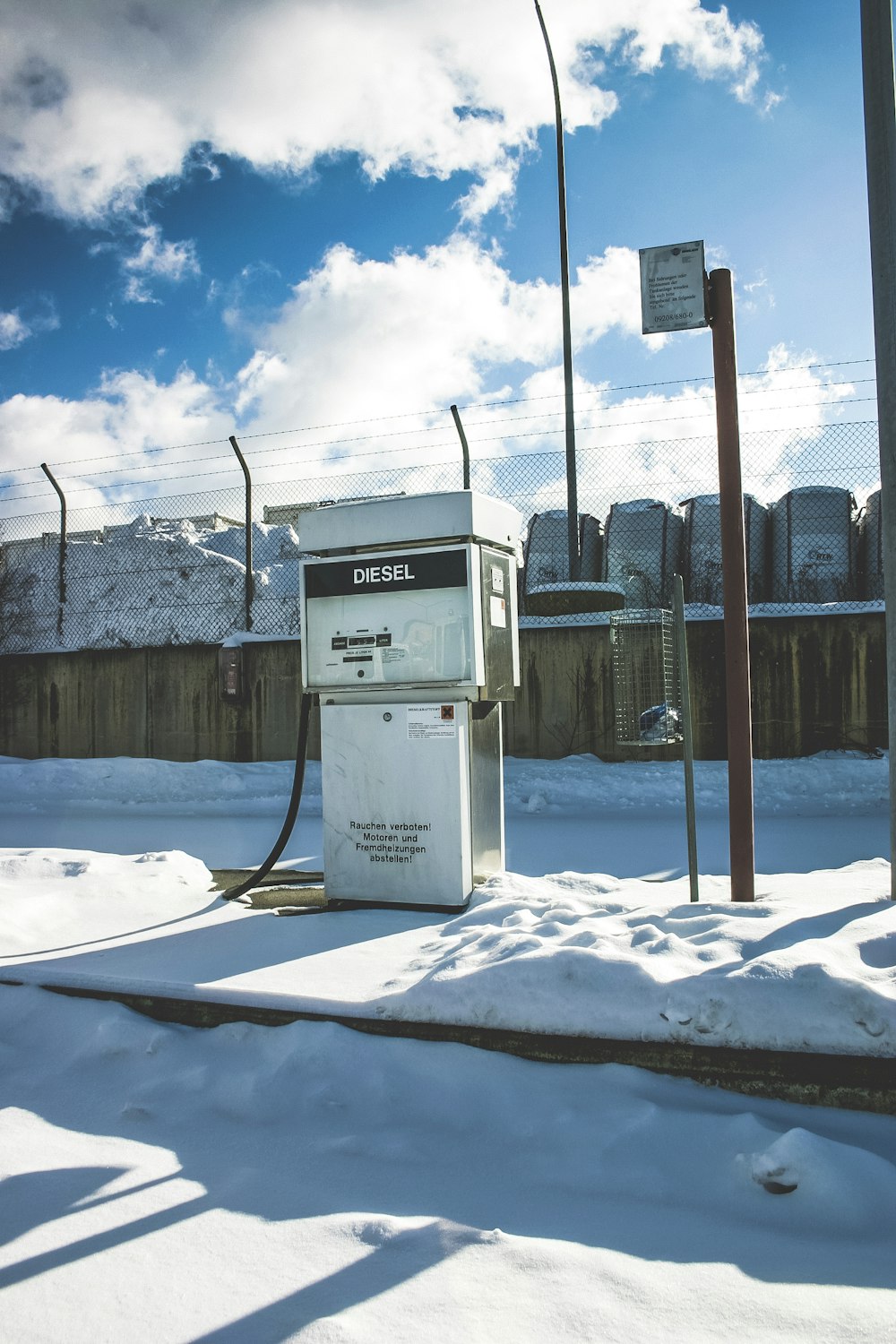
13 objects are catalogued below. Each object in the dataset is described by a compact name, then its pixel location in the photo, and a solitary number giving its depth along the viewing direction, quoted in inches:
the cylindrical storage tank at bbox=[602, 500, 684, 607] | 498.6
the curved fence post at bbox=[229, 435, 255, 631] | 455.8
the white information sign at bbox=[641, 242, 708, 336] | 160.1
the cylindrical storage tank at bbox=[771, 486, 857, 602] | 483.2
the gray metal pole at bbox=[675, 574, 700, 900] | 153.1
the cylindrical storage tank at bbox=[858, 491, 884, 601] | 470.0
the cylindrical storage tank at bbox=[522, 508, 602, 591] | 519.2
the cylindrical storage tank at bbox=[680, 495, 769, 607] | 490.6
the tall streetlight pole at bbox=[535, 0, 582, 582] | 453.1
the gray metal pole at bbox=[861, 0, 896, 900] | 150.4
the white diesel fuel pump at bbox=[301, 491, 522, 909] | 174.2
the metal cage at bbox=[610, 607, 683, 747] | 353.7
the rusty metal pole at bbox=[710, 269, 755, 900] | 157.0
